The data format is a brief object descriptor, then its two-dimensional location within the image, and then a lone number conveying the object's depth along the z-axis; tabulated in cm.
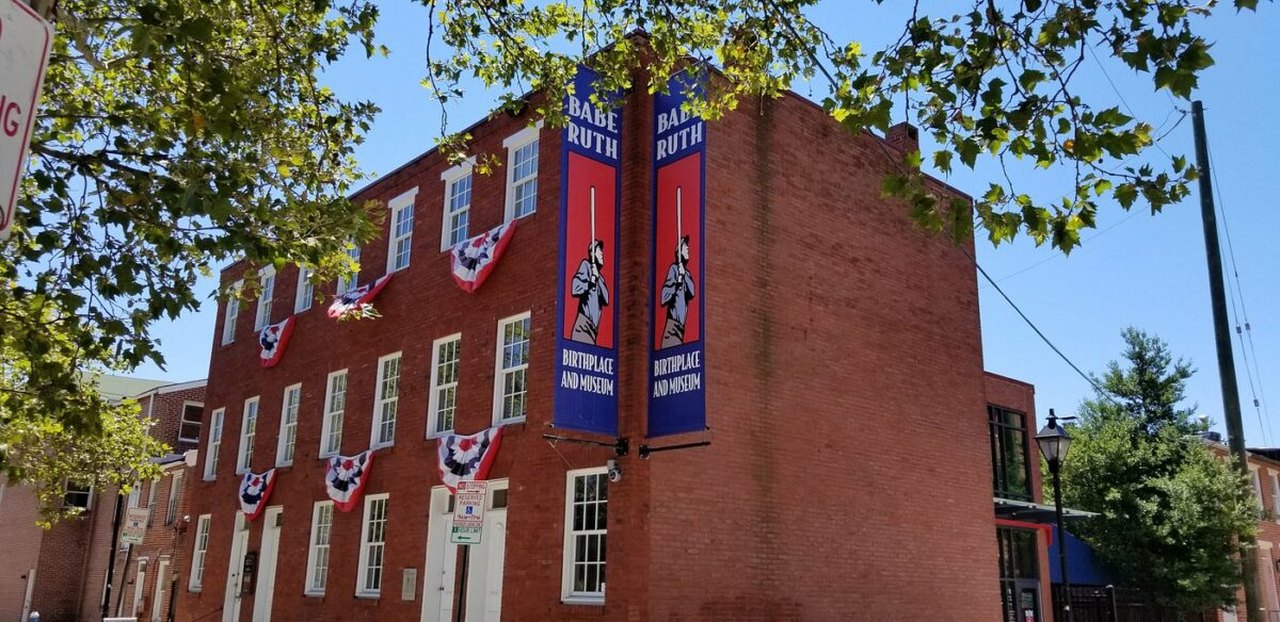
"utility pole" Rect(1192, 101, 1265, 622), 1280
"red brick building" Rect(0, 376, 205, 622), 3797
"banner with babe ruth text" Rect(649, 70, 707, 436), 1409
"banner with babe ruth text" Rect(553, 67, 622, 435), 1426
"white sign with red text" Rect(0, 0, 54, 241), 249
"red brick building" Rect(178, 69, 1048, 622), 1466
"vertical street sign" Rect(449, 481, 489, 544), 1107
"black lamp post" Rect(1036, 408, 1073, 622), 1594
